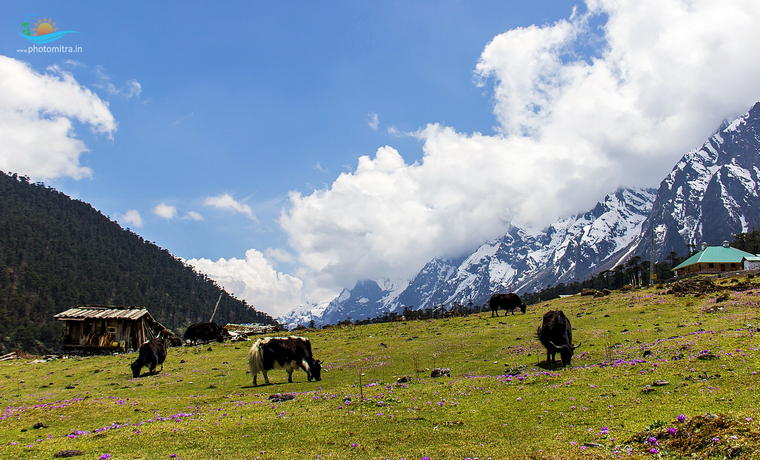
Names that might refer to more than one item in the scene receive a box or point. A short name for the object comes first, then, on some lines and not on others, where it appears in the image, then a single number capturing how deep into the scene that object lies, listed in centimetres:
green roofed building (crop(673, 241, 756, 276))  10019
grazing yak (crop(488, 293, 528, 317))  6184
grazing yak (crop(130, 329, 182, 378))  3406
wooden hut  5912
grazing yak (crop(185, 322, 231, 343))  6334
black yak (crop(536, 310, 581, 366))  2419
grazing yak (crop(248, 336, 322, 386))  2767
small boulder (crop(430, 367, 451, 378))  2492
